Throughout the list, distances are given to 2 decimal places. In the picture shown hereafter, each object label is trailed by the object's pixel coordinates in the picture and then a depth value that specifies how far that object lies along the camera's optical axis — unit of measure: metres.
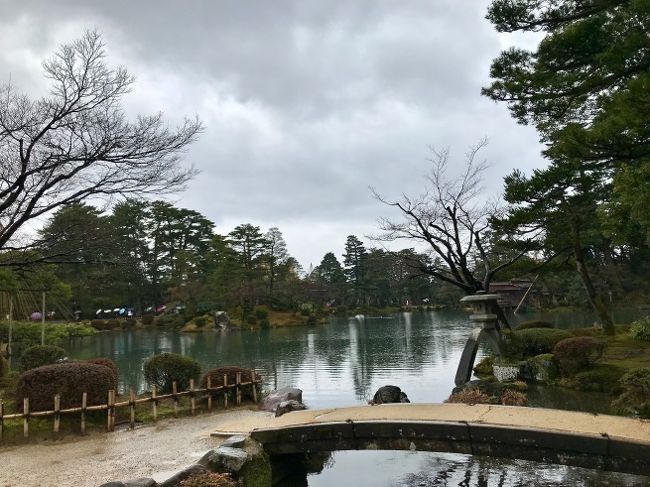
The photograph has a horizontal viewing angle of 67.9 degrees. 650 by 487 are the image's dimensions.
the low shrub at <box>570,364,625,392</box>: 11.42
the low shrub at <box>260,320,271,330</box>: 43.56
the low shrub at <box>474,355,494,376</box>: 14.88
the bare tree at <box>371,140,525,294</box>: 13.91
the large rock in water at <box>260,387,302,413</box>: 10.49
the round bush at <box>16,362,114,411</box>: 8.79
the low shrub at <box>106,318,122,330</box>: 45.88
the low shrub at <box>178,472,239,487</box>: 5.25
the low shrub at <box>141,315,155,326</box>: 48.09
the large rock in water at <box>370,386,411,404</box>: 10.13
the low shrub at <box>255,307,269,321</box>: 44.79
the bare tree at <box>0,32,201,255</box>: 9.84
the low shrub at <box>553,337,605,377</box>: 12.20
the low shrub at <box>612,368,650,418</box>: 7.69
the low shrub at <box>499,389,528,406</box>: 9.52
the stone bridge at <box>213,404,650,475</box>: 4.98
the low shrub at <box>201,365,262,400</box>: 10.88
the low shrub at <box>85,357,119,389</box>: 11.72
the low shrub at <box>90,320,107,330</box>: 44.81
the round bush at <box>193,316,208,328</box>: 44.00
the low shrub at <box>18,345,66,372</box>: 12.92
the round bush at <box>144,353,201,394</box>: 11.64
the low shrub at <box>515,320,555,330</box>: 19.12
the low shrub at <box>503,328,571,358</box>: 14.29
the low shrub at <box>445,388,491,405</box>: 9.13
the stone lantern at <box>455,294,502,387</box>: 11.70
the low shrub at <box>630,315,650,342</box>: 12.09
